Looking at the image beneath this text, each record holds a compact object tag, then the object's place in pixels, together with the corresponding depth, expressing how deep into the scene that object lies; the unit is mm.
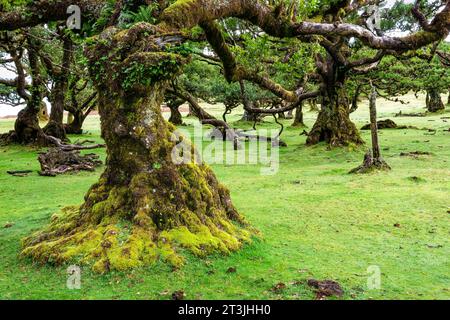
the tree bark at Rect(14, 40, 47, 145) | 20922
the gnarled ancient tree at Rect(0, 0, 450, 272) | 5527
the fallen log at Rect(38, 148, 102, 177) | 14213
